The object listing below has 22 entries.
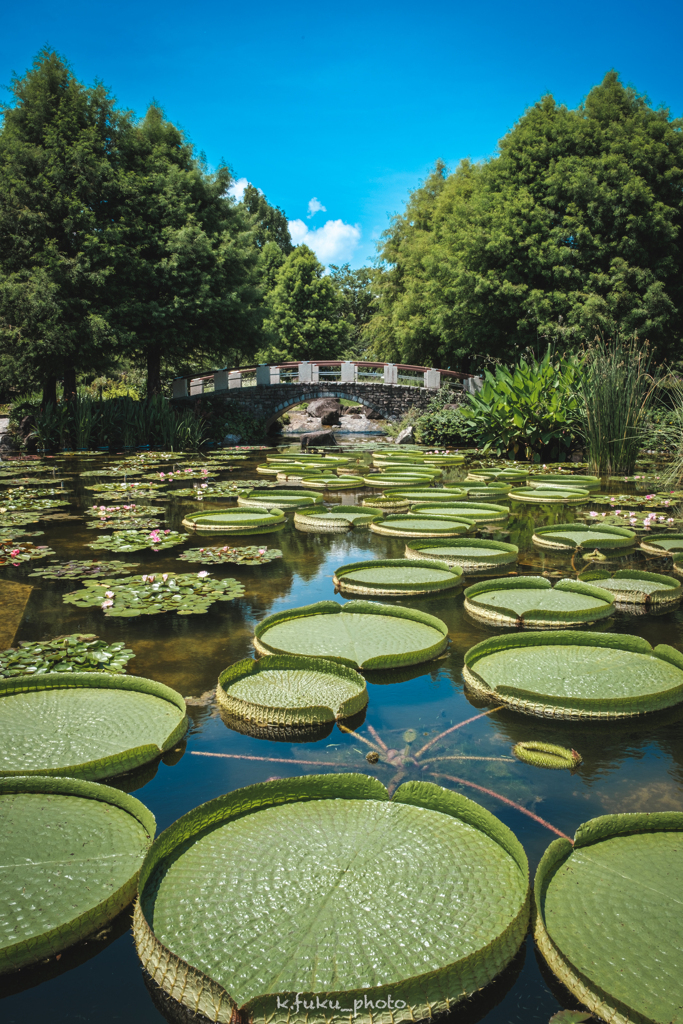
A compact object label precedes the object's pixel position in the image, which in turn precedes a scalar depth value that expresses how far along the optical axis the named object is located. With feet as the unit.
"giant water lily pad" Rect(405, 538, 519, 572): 12.42
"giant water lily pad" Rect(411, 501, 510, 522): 16.47
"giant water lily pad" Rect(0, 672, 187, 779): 5.36
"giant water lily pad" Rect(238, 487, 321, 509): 19.77
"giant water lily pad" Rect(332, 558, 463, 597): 10.77
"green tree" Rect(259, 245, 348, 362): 118.42
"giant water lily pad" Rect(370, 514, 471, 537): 14.88
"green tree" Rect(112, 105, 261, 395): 52.75
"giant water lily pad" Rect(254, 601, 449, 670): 7.75
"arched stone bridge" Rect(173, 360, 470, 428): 65.72
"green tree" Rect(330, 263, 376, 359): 165.07
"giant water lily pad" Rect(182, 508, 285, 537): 15.93
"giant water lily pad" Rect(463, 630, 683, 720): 6.57
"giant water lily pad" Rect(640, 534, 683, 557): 13.25
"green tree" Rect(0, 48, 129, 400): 46.24
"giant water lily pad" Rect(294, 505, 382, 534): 16.52
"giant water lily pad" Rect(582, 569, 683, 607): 10.34
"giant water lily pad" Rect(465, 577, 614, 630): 9.05
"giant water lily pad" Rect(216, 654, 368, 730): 6.40
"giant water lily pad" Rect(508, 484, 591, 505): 19.44
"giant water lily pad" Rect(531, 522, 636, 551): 13.44
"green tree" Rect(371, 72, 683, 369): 59.77
